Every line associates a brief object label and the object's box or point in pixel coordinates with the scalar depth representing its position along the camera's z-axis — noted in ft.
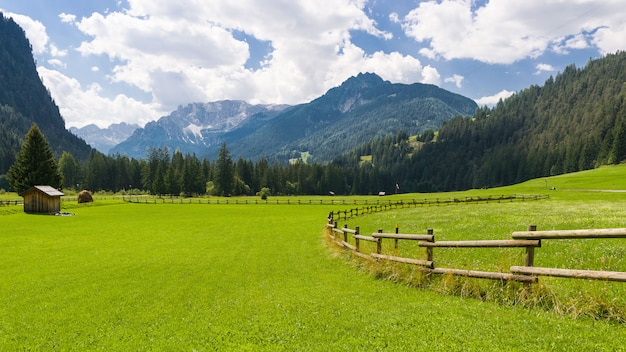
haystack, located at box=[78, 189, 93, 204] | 264.33
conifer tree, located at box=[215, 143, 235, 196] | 456.86
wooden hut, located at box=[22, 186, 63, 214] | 186.39
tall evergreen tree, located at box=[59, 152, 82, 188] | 501.56
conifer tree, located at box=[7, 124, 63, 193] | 239.30
